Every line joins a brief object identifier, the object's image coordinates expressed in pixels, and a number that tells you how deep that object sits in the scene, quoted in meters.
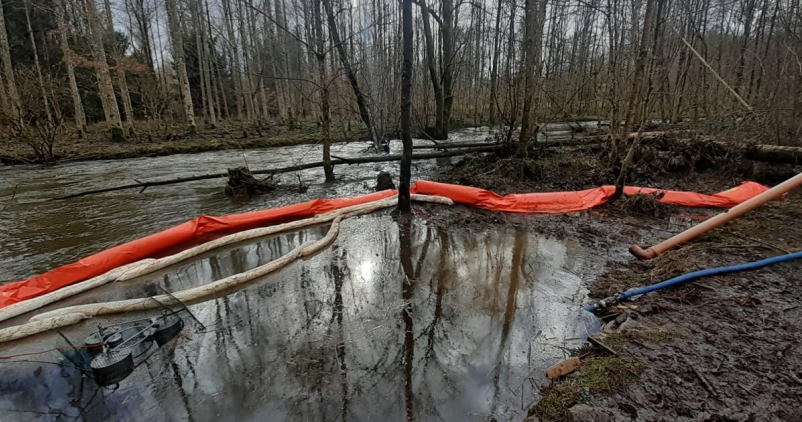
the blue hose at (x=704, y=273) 3.14
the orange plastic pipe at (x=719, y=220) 4.02
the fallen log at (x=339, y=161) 7.26
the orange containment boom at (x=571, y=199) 5.84
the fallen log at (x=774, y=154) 6.01
